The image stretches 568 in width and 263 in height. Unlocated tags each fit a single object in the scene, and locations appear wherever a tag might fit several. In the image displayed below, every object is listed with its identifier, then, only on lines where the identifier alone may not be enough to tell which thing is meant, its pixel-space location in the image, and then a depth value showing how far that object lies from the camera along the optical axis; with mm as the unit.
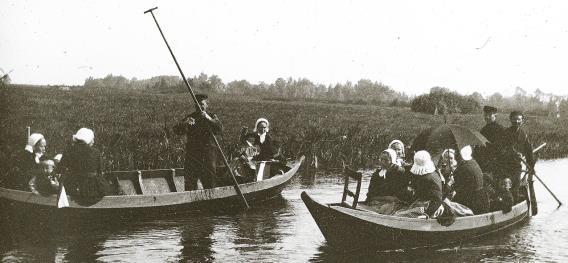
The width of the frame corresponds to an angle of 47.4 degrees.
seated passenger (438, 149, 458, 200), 10250
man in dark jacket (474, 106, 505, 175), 12773
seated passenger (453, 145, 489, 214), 10149
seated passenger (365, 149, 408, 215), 9781
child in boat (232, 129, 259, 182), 15023
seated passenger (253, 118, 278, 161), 15109
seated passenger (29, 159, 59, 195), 11070
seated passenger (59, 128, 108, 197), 10359
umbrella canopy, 11398
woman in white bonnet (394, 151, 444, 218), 9125
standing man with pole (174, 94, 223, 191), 12384
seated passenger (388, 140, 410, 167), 10262
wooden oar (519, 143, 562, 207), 12881
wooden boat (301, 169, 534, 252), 9180
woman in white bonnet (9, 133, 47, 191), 11008
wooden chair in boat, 10045
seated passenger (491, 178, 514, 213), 11547
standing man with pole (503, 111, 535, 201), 12734
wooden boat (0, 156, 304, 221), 10312
